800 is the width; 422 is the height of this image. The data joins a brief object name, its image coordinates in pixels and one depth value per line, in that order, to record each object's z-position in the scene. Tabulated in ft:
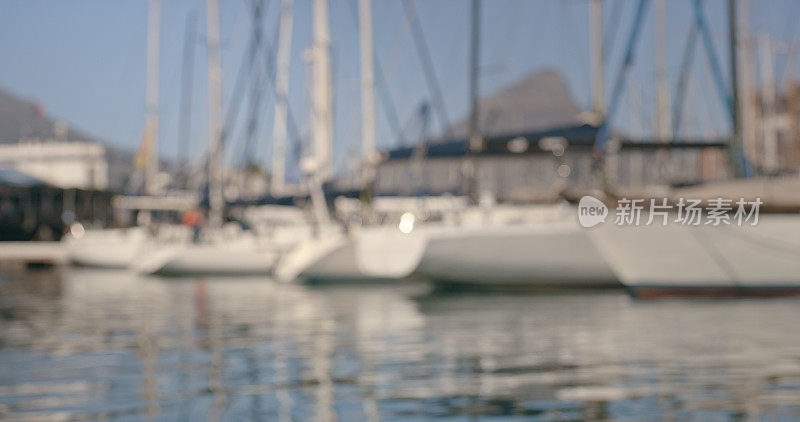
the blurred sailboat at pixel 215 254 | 100.83
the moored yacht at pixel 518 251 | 62.28
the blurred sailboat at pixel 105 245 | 130.62
